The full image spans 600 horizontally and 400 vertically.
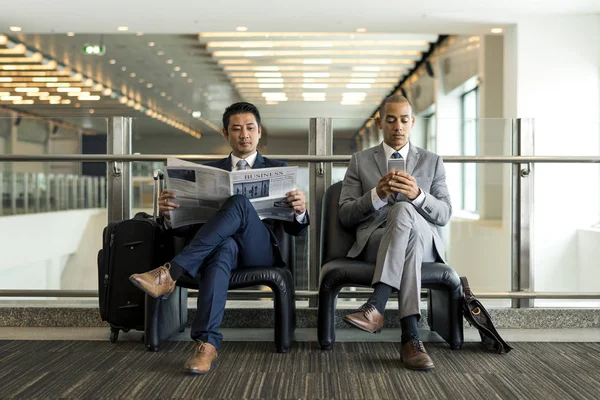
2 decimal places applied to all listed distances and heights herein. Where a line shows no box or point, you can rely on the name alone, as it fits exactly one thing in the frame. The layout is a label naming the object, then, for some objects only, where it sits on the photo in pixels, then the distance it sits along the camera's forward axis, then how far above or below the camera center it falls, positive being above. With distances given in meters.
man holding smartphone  2.93 -0.10
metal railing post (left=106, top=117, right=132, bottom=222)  3.81 +0.13
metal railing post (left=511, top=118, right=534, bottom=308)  3.80 -0.13
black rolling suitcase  3.24 -0.34
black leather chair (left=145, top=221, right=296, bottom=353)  3.05 -0.52
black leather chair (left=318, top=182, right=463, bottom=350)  3.06 -0.44
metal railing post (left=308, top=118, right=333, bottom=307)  3.81 +0.12
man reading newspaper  2.86 -0.22
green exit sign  10.80 +2.42
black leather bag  3.05 -0.58
